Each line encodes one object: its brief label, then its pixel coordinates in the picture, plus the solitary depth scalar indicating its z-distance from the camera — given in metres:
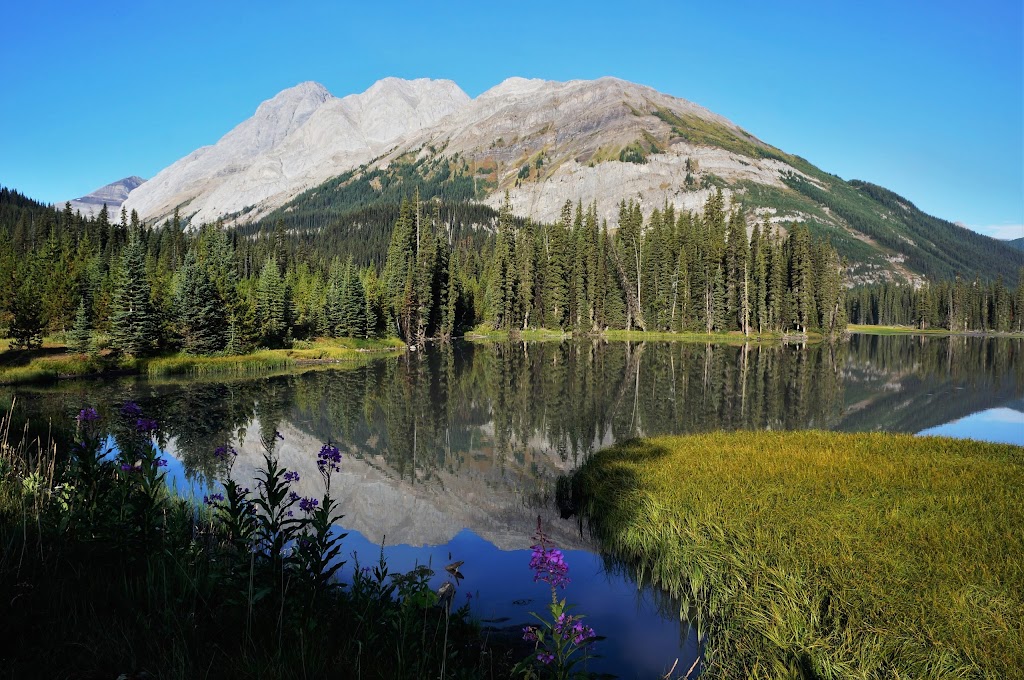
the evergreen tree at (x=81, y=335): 50.19
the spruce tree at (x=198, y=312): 53.28
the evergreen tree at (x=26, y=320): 48.16
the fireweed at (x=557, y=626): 4.87
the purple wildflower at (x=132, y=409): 8.23
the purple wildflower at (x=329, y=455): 6.84
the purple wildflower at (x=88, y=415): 8.11
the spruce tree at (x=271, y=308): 62.25
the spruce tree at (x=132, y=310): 49.94
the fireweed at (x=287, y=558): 5.98
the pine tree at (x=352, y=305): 74.50
